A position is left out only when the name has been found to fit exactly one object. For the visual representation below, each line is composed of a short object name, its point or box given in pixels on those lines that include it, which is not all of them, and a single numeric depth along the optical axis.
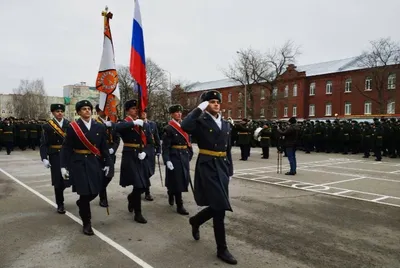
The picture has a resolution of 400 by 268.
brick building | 42.19
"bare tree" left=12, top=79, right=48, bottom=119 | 84.38
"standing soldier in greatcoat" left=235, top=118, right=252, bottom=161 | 16.44
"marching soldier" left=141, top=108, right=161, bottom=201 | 6.55
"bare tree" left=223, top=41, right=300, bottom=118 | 49.09
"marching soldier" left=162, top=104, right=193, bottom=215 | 6.63
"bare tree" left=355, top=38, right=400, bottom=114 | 41.38
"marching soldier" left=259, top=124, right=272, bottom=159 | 17.30
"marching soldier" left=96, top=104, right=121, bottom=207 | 6.11
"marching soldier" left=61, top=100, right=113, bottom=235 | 5.38
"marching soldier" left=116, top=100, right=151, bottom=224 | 6.03
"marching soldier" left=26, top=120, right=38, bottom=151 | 21.81
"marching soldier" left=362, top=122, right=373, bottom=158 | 17.24
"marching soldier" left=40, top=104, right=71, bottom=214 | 6.68
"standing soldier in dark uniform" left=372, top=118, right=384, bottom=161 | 16.16
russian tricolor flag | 6.12
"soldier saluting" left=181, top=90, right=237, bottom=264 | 4.41
